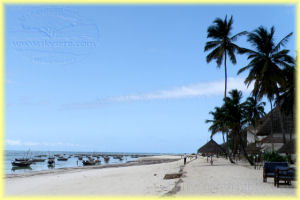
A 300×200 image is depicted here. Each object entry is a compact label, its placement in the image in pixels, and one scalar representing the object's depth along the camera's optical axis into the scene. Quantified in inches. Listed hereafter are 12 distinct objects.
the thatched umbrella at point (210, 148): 1222.7
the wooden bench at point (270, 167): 472.7
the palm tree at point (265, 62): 987.3
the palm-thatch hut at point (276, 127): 1258.6
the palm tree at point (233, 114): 1120.8
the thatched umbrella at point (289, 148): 753.4
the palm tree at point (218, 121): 1149.1
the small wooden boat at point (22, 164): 2046.4
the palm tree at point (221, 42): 1259.8
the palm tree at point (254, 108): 1381.9
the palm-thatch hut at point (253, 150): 1099.4
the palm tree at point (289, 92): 1073.1
